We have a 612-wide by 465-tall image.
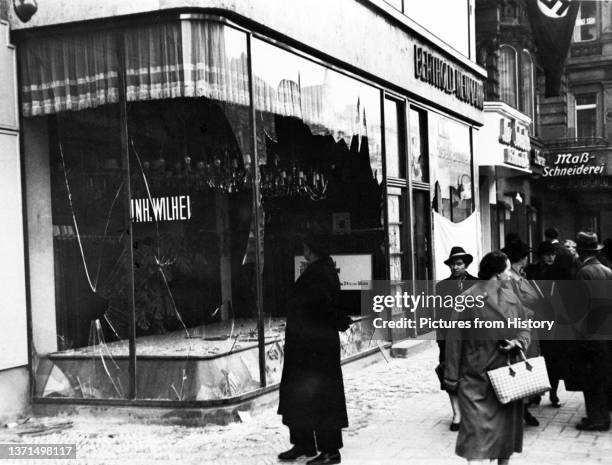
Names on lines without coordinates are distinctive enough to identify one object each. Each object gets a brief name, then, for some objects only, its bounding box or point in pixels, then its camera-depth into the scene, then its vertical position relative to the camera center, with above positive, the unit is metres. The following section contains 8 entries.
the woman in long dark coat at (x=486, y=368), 5.18 -0.90
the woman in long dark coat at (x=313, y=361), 6.59 -1.02
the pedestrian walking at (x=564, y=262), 8.48 -0.39
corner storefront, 8.29 +0.53
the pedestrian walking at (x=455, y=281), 7.48 -0.47
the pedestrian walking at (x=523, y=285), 7.66 -0.54
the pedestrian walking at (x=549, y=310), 8.02 -0.80
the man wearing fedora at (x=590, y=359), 7.55 -1.25
